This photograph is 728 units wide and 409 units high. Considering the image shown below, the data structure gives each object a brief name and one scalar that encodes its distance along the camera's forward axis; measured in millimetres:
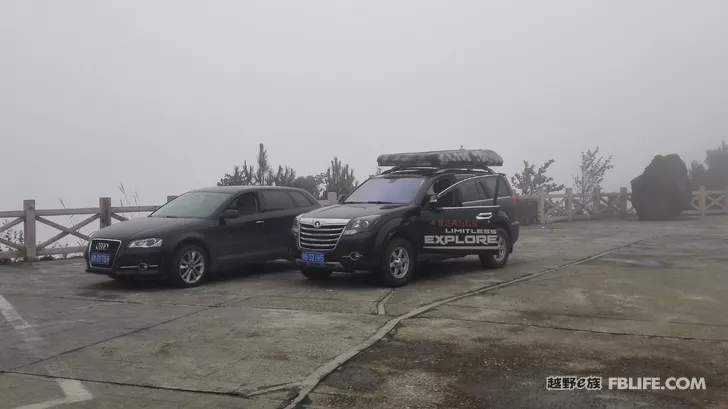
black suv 9359
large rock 24891
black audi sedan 9562
